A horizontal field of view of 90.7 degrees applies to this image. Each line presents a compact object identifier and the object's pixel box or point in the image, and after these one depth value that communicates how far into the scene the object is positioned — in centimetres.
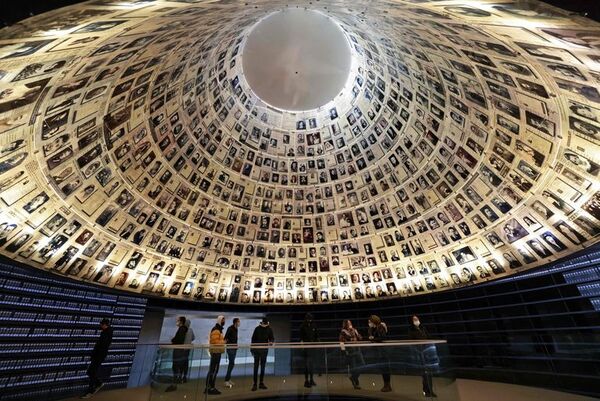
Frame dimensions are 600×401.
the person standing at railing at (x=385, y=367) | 667
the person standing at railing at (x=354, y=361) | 680
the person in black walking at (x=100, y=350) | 836
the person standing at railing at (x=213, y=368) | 664
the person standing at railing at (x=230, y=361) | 686
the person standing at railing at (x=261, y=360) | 708
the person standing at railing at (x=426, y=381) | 633
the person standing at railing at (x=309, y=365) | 690
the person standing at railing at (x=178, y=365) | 655
